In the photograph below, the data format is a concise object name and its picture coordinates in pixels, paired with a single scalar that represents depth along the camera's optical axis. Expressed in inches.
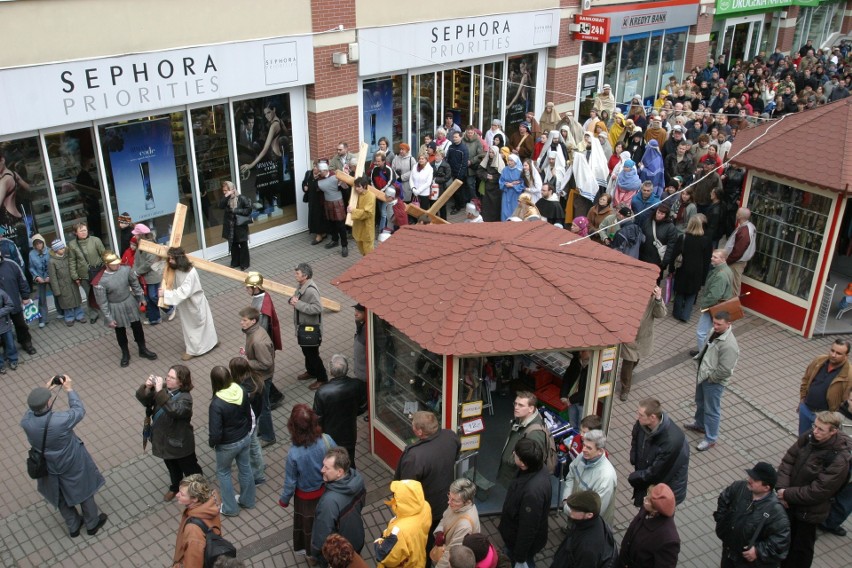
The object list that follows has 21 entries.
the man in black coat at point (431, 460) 229.1
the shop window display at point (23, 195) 394.6
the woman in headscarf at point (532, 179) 499.2
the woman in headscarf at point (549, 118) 653.3
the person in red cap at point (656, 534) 204.4
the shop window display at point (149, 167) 434.6
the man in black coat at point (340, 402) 268.8
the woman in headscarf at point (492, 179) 521.7
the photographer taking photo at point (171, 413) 256.7
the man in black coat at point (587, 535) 202.2
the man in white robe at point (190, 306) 355.6
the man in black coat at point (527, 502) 220.4
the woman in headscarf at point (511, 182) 501.4
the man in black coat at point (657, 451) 244.8
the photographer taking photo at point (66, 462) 246.1
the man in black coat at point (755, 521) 215.5
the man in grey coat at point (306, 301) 333.4
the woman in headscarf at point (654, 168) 518.6
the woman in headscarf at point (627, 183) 473.4
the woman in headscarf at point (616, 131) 621.6
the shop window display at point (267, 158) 493.7
